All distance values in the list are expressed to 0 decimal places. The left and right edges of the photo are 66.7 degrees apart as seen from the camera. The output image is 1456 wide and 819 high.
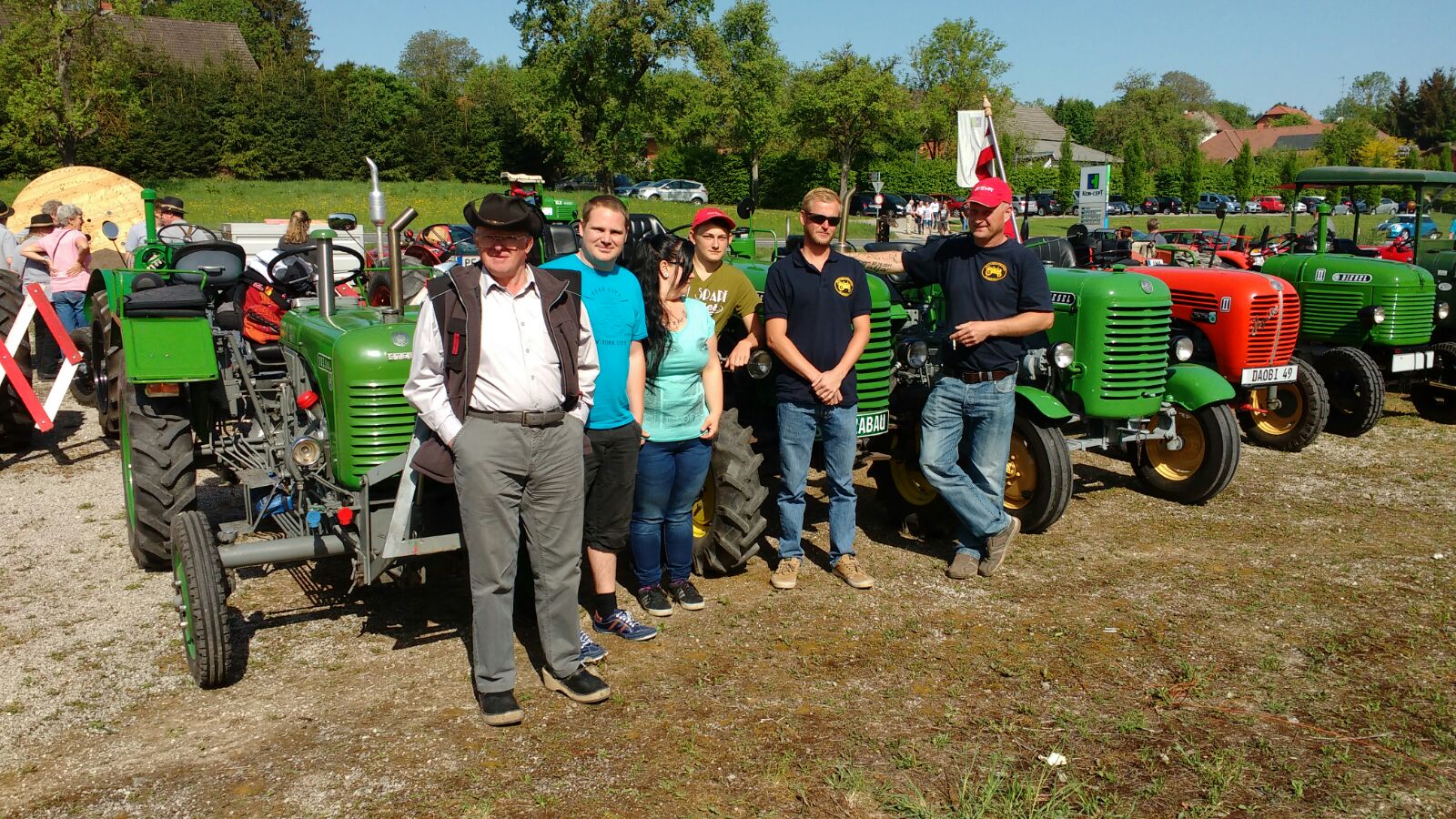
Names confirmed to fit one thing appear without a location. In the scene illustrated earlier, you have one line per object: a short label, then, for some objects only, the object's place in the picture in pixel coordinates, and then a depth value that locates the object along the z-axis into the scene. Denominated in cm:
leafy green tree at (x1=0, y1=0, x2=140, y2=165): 2828
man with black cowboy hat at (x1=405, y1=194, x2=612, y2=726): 355
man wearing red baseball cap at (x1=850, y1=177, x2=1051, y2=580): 514
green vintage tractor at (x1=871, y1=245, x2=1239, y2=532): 607
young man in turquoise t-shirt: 414
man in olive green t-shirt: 497
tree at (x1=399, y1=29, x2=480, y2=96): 8050
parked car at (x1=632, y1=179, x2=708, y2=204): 4147
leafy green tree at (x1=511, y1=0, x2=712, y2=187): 3719
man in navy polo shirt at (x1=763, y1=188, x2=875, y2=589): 491
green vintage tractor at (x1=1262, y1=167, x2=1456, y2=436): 903
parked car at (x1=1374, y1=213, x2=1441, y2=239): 1077
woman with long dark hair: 451
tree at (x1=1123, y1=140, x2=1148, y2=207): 4903
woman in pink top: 953
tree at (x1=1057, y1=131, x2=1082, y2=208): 4531
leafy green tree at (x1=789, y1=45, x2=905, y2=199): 4138
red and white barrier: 774
